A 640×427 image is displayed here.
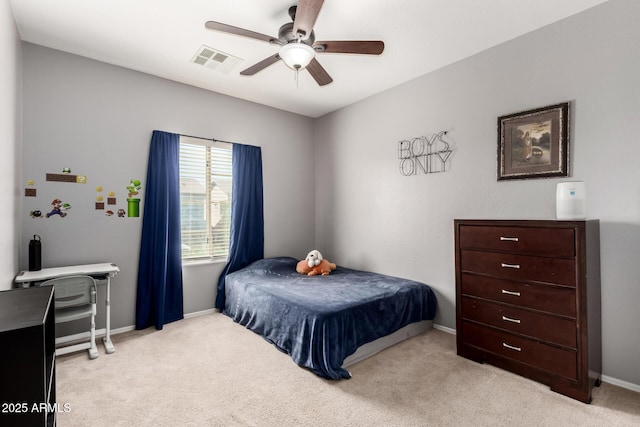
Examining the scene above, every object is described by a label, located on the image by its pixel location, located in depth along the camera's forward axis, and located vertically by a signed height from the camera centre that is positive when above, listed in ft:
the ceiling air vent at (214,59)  9.51 +4.92
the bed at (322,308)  7.84 -2.73
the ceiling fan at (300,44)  6.64 +3.86
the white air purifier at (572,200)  7.11 +0.27
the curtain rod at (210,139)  11.95 +3.01
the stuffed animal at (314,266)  12.43 -2.06
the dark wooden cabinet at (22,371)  2.84 -1.42
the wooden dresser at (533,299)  6.67 -2.03
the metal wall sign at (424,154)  10.64 +2.08
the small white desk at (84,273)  7.97 -1.51
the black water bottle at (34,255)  8.64 -1.03
